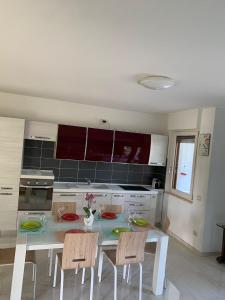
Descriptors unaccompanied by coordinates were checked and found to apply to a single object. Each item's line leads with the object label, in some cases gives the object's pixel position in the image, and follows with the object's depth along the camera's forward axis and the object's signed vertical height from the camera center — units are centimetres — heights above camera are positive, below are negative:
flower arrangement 315 -75
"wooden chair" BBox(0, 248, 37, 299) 266 -120
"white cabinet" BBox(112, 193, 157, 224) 505 -99
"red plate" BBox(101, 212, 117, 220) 349 -87
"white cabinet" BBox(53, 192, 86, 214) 467 -92
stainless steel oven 444 -86
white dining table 253 -97
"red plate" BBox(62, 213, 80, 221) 333 -89
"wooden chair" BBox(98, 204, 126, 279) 382 -85
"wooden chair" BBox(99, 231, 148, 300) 276 -103
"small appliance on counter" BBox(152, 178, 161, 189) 555 -63
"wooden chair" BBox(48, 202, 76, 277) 349 -84
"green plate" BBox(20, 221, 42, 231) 287 -91
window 482 -15
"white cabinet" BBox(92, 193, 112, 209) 487 -92
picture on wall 425 +23
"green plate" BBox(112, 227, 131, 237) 296 -91
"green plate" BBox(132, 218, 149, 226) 336 -89
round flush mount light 271 +75
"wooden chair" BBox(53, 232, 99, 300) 259 -103
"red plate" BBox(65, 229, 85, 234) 284 -91
